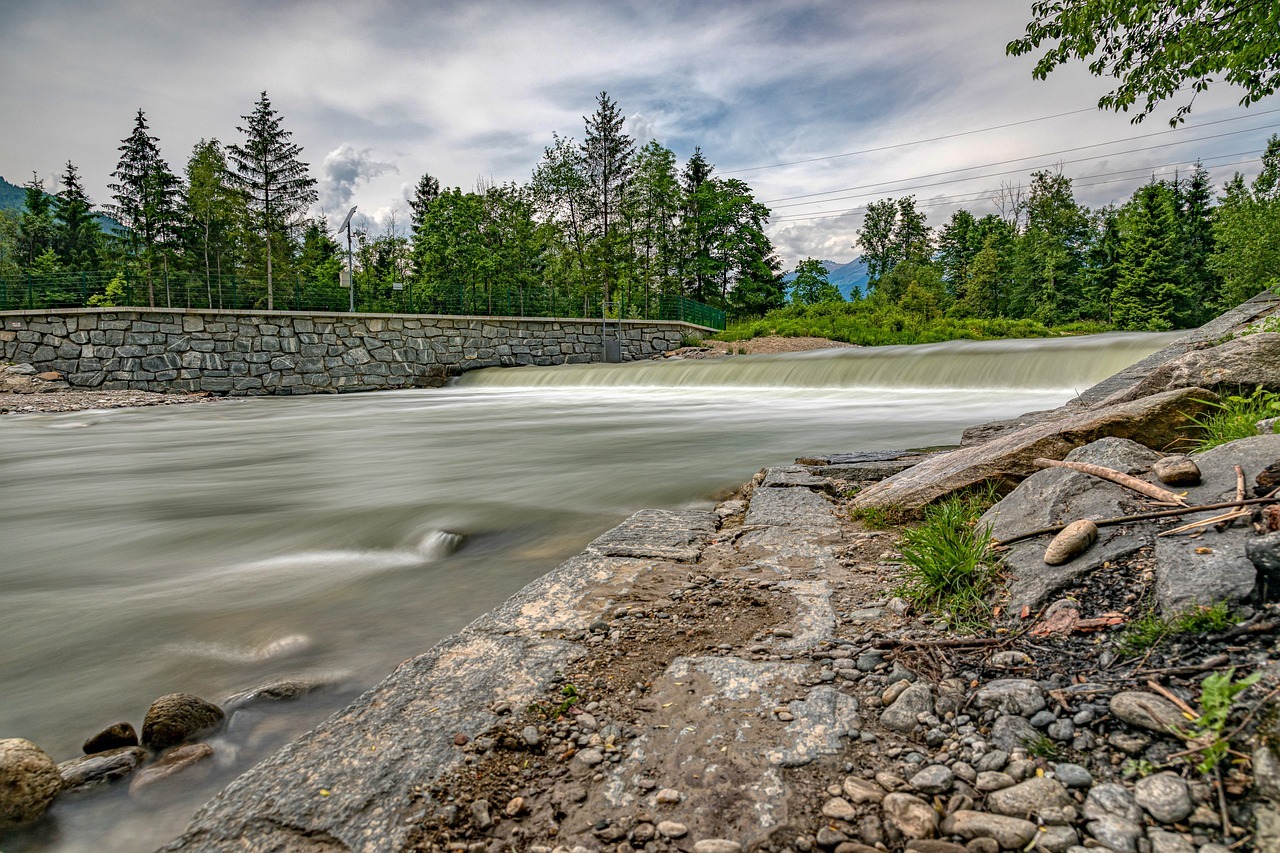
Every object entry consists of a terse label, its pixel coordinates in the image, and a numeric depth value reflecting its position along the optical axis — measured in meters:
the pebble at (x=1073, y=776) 1.20
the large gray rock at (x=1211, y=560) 1.49
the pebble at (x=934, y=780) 1.28
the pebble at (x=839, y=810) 1.25
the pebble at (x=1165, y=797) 1.09
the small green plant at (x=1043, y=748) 1.29
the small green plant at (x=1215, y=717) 1.13
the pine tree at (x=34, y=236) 49.19
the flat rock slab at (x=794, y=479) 4.03
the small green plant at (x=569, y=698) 1.69
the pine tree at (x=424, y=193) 52.81
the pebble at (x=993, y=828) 1.12
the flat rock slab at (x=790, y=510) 3.33
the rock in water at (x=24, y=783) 1.61
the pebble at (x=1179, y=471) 2.11
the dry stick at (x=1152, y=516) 1.73
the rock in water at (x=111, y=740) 1.97
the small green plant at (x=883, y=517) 3.11
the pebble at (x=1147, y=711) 1.24
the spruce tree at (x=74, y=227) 47.33
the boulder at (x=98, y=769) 1.75
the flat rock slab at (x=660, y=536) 3.03
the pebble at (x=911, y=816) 1.19
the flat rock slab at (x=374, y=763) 1.33
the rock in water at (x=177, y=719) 1.96
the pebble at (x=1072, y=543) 1.95
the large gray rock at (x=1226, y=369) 3.50
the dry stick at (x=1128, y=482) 2.01
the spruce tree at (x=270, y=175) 34.16
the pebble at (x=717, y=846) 1.18
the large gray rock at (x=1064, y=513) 1.88
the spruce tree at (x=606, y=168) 39.09
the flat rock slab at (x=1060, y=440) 3.04
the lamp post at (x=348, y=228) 22.40
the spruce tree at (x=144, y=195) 34.44
